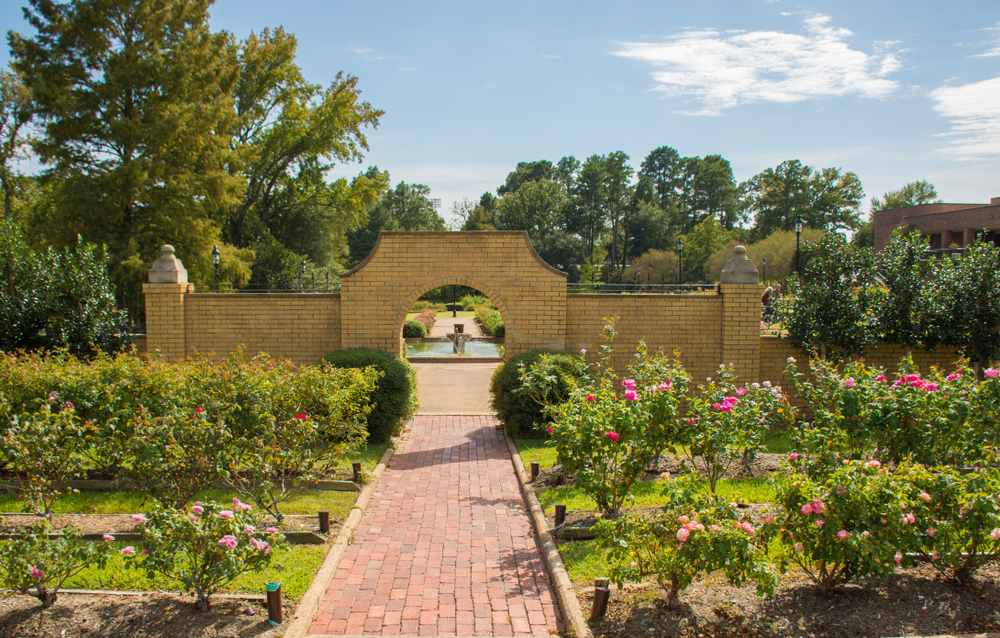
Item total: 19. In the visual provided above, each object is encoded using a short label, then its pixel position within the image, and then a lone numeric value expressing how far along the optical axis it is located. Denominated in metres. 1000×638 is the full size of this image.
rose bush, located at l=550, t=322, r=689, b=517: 5.79
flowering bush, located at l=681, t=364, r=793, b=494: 5.96
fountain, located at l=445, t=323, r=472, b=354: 24.23
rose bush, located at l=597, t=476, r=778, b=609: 3.97
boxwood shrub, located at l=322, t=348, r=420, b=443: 9.86
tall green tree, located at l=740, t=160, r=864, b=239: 64.00
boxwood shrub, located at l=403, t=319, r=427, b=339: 29.84
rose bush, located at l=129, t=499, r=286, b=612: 4.11
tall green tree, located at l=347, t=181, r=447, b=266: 59.50
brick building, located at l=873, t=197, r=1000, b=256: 43.41
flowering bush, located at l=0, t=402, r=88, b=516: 5.35
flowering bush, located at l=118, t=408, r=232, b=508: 5.24
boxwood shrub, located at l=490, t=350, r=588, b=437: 10.05
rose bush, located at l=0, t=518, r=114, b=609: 4.09
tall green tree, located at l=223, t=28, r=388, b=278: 29.62
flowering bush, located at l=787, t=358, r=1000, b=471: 5.29
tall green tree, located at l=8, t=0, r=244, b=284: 19.00
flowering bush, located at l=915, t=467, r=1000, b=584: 4.30
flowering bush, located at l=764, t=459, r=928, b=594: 4.09
